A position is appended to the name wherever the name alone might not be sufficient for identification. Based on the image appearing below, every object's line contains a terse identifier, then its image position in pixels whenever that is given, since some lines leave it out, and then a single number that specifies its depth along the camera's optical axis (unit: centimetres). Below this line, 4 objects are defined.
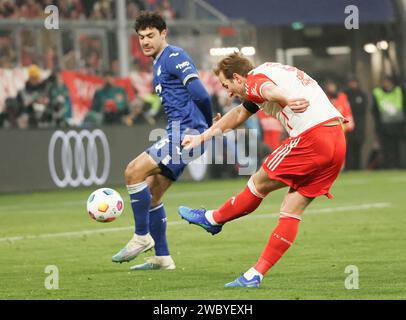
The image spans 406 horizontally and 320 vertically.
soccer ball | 1072
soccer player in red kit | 888
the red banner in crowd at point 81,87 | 2420
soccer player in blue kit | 1037
